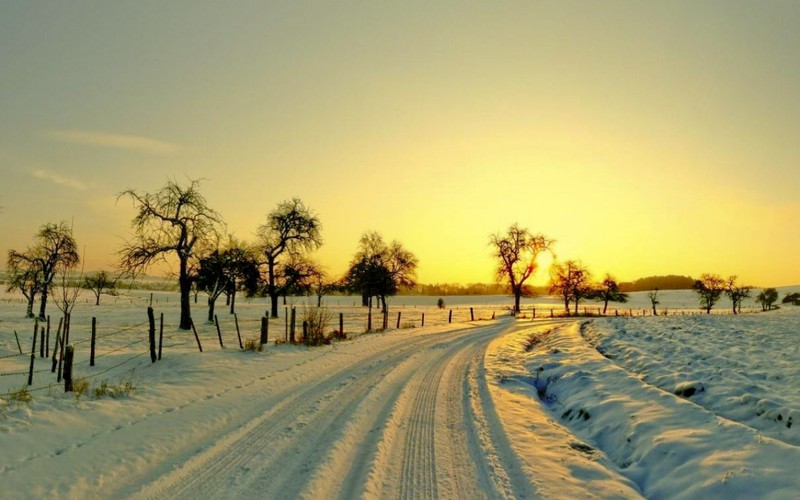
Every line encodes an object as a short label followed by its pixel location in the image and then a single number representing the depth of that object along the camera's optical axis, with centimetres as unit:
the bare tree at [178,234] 2794
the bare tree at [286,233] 4400
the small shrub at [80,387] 927
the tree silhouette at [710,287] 7394
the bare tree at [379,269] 5784
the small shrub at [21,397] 847
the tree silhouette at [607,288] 7574
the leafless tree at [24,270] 3978
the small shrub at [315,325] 1913
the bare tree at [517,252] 5950
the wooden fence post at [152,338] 1431
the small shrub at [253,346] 1631
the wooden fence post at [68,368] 957
